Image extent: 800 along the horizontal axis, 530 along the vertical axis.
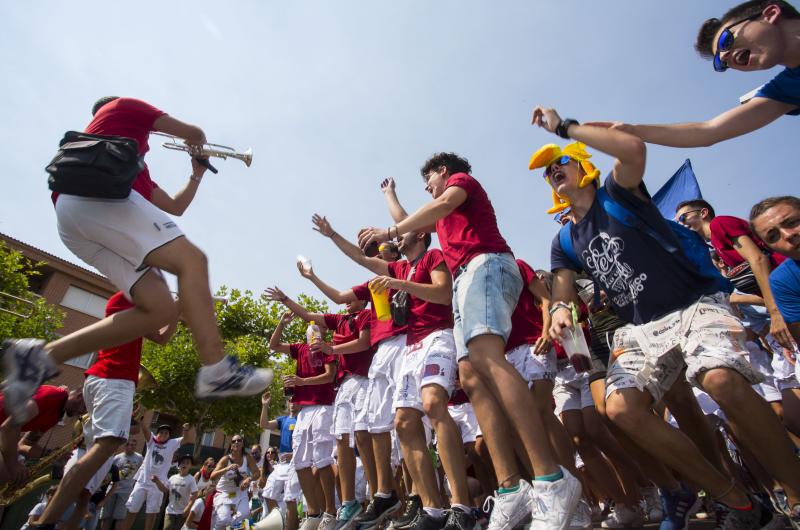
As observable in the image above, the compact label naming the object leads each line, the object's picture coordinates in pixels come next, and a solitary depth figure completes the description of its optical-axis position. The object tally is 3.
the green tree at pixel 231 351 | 24.06
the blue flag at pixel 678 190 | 9.37
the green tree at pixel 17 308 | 18.97
